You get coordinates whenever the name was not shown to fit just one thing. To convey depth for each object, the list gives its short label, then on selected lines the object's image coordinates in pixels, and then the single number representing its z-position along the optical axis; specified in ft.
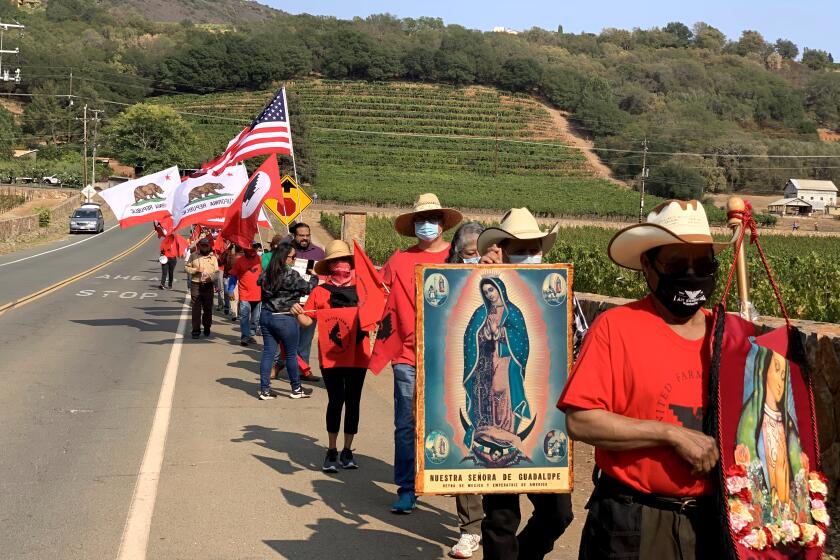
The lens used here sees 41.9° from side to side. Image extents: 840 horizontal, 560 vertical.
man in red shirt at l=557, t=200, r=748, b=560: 11.42
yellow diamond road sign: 66.23
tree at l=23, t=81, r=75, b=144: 453.17
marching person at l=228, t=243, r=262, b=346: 53.72
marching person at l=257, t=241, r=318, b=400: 37.24
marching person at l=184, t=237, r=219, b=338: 56.80
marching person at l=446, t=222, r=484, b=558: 20.42
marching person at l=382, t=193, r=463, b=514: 23.03
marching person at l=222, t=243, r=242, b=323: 67.51
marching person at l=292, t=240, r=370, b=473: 27.20
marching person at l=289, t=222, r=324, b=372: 47.93
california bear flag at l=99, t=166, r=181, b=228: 61.93
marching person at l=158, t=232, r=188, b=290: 87.66
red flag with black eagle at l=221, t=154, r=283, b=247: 51.72
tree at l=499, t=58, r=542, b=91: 531.50
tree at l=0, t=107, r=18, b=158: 391.24
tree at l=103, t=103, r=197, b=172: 372.38
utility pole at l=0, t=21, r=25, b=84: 242.37
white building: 374.63
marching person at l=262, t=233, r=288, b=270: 53.31
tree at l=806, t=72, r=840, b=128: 597.11
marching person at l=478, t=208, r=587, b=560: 16.94
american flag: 63.91
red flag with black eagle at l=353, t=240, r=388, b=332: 27.27
